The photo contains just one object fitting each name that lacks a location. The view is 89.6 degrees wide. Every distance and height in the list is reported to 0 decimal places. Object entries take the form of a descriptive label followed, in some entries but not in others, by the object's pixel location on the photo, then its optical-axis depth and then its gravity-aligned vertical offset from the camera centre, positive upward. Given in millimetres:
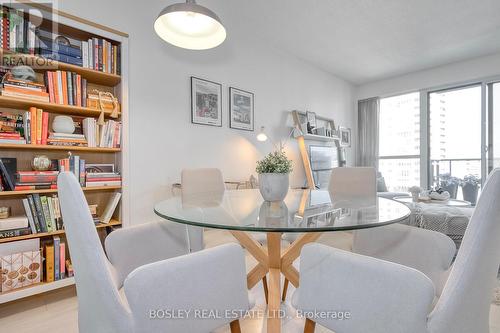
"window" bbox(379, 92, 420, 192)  5105 +525
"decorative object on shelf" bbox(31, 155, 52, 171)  1831 +22
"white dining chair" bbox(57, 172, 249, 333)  745 -390
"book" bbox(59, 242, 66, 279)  1878 -717
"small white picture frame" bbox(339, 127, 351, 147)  5233 +636
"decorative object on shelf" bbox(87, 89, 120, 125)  2061 +535
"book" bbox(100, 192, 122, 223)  2137 -366
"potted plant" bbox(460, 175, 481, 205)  4367 -374
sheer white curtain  5484 +761
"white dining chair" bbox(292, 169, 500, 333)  679 -367
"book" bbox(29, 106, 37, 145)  1775 +305
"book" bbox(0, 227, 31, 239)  1650 -446
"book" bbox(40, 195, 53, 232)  1814 -346
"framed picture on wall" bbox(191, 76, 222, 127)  2922 +770
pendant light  1355 +835
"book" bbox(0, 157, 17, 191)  1688 -40
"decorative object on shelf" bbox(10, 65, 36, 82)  1754 +660
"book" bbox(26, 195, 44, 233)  1762 -338
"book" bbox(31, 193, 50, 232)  1786 -324
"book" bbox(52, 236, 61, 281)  1851 -673
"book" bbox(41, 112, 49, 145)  1828 +285
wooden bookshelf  1742 +352
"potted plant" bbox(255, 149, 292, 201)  1348 -53
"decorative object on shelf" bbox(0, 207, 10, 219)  1709 -319
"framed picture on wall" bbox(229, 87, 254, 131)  3336 +778
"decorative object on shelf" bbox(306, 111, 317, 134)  4324 +784
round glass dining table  993 -230
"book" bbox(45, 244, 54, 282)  1814 -704
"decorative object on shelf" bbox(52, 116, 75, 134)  1926 +321
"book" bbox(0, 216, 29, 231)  1647 -378
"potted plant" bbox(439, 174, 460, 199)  4590 -335
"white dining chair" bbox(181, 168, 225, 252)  2078 -131
